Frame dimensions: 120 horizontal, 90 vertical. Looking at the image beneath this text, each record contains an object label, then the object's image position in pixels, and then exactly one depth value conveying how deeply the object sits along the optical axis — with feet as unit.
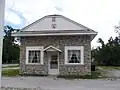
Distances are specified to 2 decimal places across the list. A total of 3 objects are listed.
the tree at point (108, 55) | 77.58
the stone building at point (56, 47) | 32.31
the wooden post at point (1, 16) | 5.28
